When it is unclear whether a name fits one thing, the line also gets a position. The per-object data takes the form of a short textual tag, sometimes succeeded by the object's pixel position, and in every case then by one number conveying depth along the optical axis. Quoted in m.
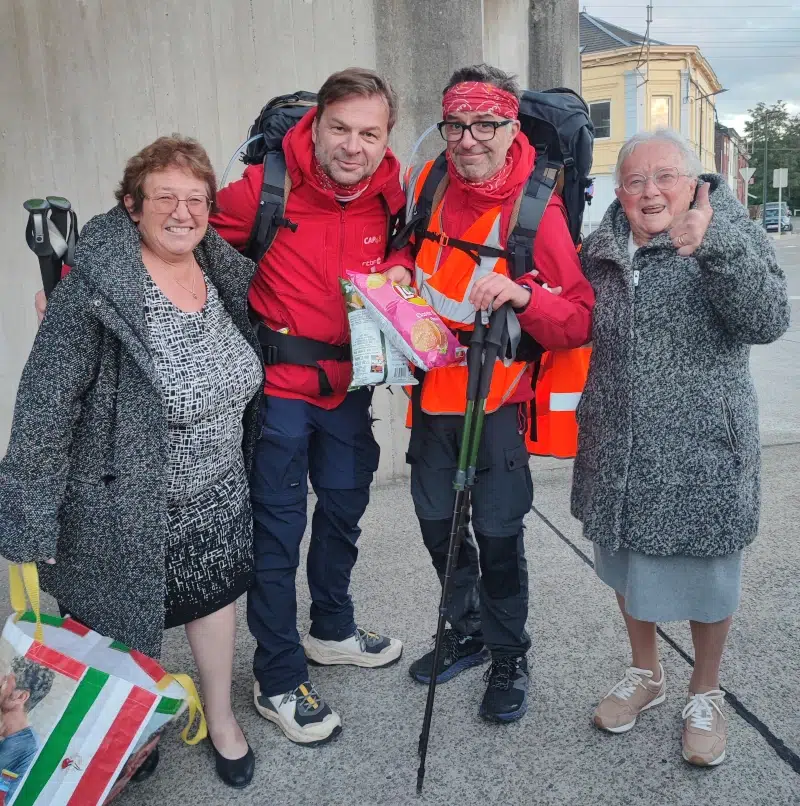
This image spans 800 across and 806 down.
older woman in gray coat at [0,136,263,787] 2.03
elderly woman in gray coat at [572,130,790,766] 2.20
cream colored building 35.31
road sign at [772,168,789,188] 33.28
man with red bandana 2.36
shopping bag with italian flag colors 1.85
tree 70.69
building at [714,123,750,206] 58.47
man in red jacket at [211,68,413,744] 2.51
